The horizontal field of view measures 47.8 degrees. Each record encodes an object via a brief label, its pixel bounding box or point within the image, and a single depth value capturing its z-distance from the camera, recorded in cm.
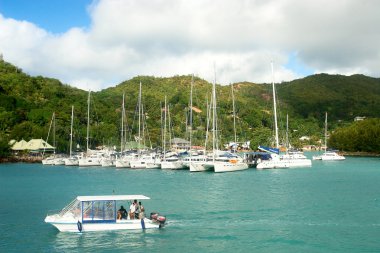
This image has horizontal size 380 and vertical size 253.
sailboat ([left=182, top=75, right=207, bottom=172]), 7731
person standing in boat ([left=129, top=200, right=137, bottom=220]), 3119
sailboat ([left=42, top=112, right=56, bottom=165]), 9900
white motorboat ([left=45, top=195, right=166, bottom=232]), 3047
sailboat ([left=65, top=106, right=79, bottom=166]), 9650
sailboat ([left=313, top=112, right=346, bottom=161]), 11962
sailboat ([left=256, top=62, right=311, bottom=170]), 8356
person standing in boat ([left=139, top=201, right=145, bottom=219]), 3110
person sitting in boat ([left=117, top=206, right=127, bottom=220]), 3098
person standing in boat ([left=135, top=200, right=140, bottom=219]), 3133
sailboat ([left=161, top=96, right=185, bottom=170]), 8312
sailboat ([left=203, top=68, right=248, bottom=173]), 7575
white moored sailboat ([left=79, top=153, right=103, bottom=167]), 9425
